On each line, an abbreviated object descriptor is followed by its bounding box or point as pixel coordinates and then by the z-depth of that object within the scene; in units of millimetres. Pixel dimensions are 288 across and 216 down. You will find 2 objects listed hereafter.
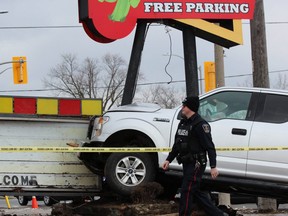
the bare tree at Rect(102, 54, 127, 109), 62938
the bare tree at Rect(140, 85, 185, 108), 60988
